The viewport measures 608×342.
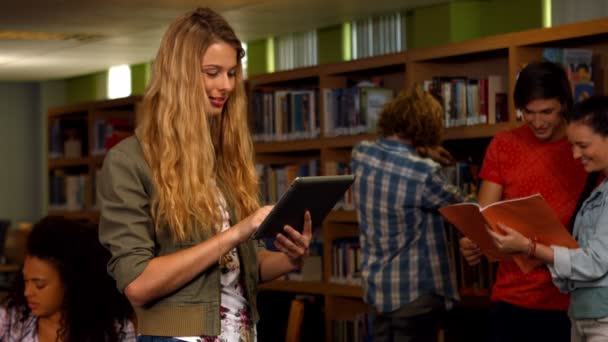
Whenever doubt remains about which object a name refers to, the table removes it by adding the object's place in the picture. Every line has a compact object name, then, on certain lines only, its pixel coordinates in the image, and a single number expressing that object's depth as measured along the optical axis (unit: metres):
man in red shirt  3.44
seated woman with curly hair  3.42
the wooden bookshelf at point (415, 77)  4.64
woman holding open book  2.93
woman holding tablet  2.17
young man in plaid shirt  4.28
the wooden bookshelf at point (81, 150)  8.79
